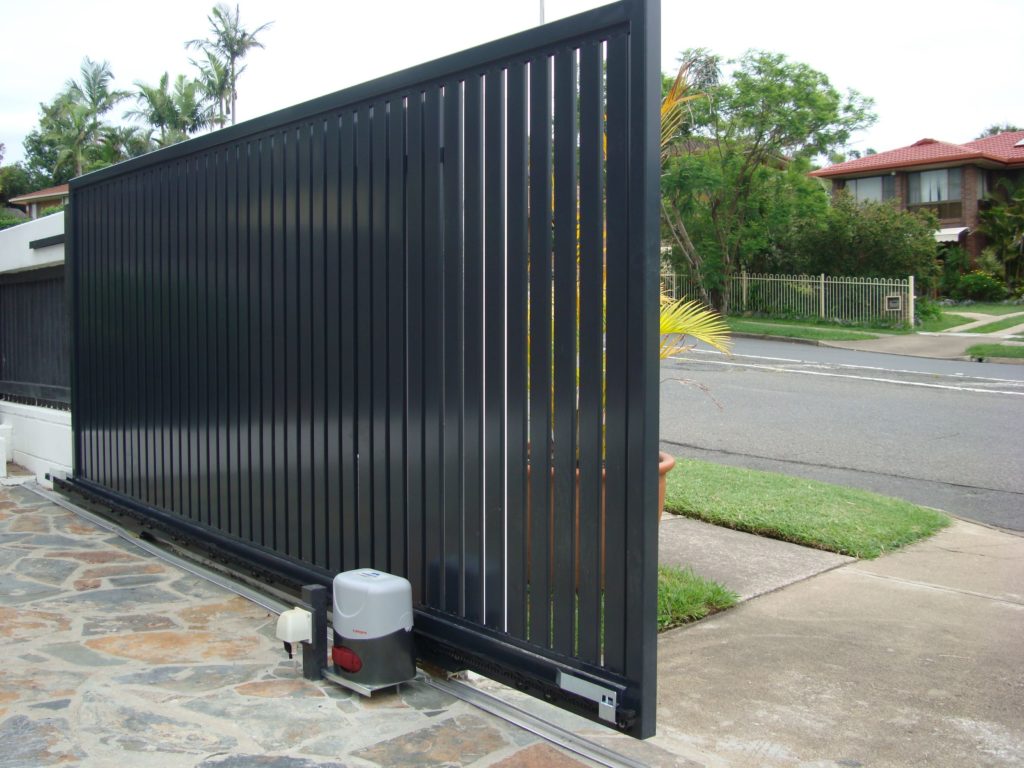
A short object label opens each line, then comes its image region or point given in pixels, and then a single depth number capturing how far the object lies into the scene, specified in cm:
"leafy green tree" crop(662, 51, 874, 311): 2823
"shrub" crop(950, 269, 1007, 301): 3406
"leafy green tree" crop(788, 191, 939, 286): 2791
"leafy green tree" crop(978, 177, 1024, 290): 3478
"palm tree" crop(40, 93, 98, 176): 5650
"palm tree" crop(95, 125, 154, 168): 5041
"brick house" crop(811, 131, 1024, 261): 3709
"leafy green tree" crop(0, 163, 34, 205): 6303
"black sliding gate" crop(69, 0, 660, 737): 333
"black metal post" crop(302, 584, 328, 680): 409
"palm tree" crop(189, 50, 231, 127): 4981
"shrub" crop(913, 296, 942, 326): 2698
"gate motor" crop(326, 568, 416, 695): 388
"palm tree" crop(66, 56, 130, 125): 5806
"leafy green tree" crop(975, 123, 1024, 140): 6411
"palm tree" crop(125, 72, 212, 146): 5019
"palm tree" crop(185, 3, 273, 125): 4922
